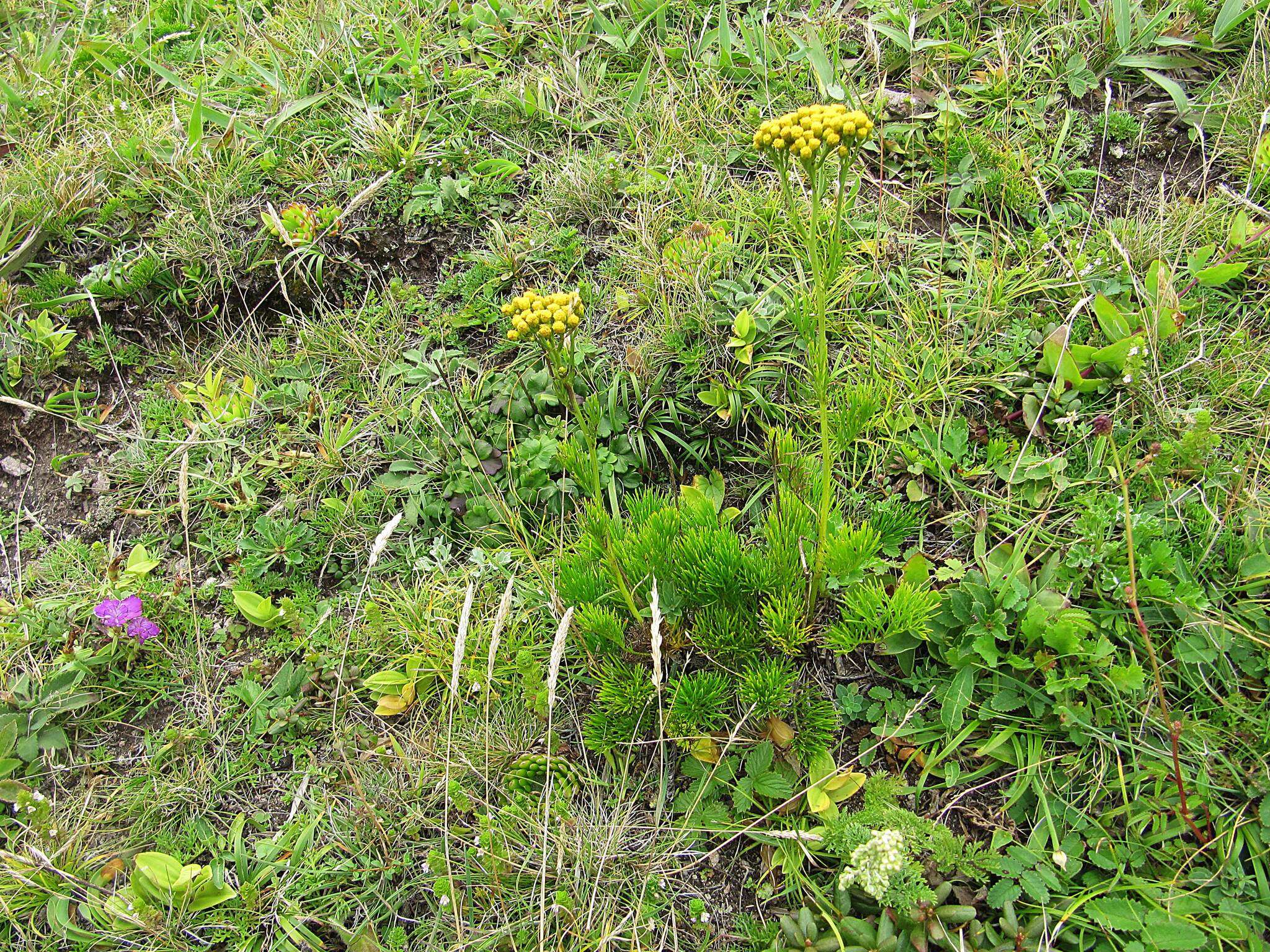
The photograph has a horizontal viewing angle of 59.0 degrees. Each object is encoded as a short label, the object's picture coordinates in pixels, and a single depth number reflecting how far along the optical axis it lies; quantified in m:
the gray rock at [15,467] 0.74
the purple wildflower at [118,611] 0.63
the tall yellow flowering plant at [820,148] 0.46
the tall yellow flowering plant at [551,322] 0.48
